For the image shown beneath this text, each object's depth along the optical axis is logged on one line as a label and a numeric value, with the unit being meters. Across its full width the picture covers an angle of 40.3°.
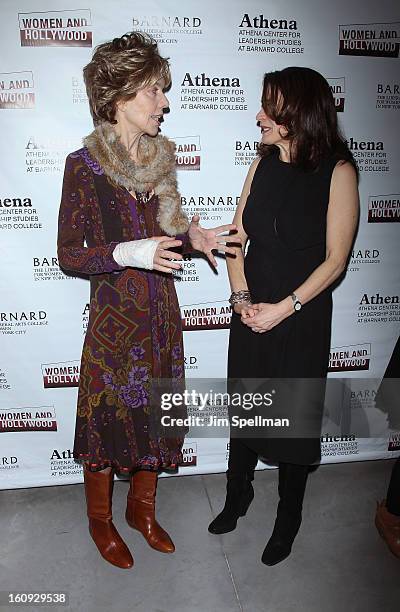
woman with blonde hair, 1.98
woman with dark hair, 2.02
